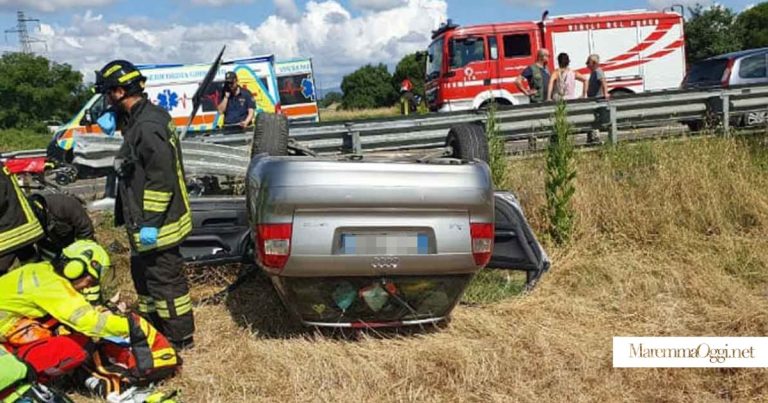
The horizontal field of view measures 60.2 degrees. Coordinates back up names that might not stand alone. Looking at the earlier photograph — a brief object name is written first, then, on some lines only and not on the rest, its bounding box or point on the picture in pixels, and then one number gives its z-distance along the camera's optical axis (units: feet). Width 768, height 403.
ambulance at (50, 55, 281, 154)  49.37
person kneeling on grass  9.89
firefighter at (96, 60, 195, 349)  11.69
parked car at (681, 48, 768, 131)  38.24
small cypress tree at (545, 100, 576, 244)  17.01
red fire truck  47.78
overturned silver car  9.97
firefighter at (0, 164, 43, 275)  11.16
